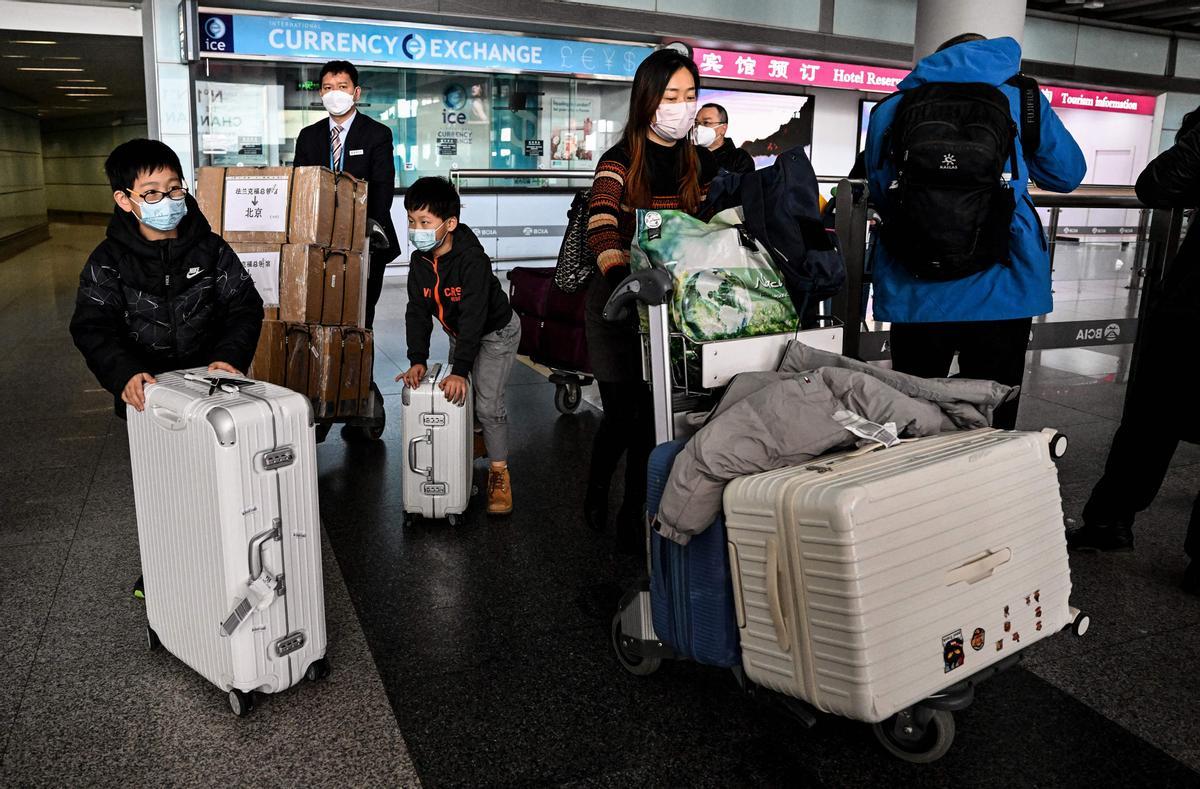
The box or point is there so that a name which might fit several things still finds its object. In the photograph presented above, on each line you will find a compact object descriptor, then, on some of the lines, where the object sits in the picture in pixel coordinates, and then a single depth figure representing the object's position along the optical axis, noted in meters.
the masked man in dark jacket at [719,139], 3.64
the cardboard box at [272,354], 4.04
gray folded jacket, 1.99
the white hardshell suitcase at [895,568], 1.73
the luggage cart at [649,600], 2.00
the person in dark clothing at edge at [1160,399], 3.06
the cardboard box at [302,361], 4.07
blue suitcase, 2.07
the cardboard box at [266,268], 4.09
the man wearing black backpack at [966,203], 2.70
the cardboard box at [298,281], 4.05
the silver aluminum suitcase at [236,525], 2.12
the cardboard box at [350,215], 4.22
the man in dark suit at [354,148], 4.66
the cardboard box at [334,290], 4.20
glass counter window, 10.56
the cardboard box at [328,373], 4.13
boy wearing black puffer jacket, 2.54
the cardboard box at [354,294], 4.30
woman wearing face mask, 2.93
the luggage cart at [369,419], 4.39
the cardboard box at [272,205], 4.07
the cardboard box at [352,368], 4.25
